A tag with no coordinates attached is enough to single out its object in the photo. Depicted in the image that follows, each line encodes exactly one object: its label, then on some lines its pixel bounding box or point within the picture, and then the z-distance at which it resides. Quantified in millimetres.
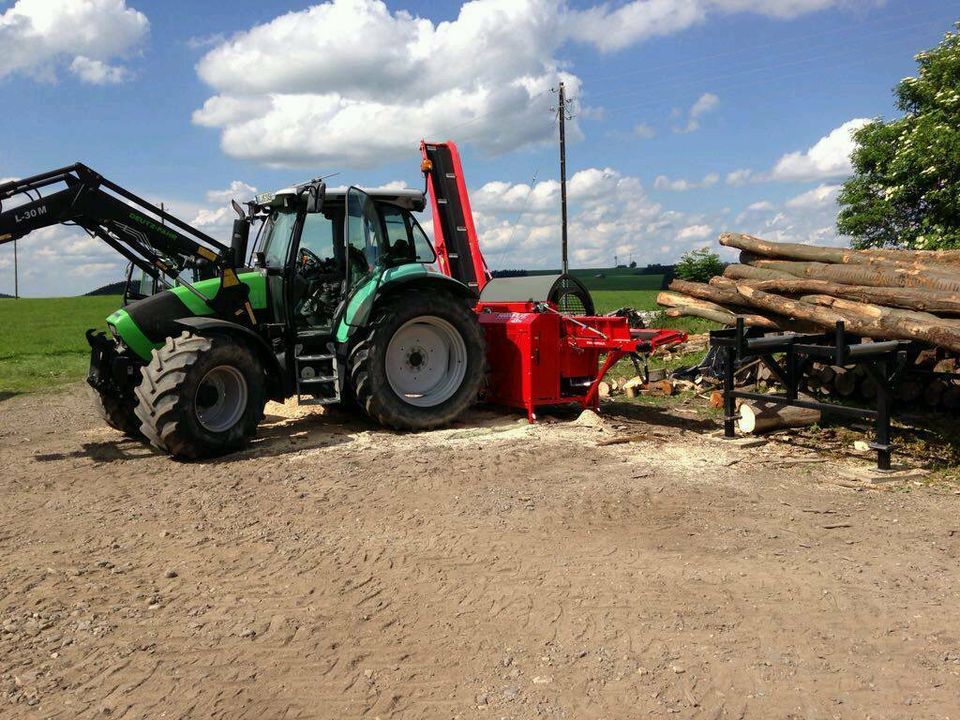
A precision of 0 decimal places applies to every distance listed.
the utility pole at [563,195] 26234
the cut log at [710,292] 10086
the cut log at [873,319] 7293
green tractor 7246
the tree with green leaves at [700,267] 25797
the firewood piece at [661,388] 11539
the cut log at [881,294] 7574
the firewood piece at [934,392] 9555
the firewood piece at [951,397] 9430
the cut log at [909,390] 9781
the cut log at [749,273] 10133
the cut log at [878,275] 7922
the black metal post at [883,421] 7113
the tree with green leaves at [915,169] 17641
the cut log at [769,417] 8719
